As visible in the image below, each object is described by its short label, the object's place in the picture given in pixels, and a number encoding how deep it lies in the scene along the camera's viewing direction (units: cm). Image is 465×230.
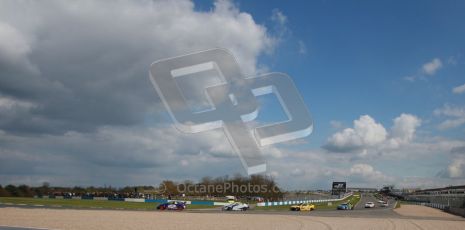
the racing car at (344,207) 7606
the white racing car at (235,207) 6303
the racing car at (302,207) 6822
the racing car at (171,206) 6222
